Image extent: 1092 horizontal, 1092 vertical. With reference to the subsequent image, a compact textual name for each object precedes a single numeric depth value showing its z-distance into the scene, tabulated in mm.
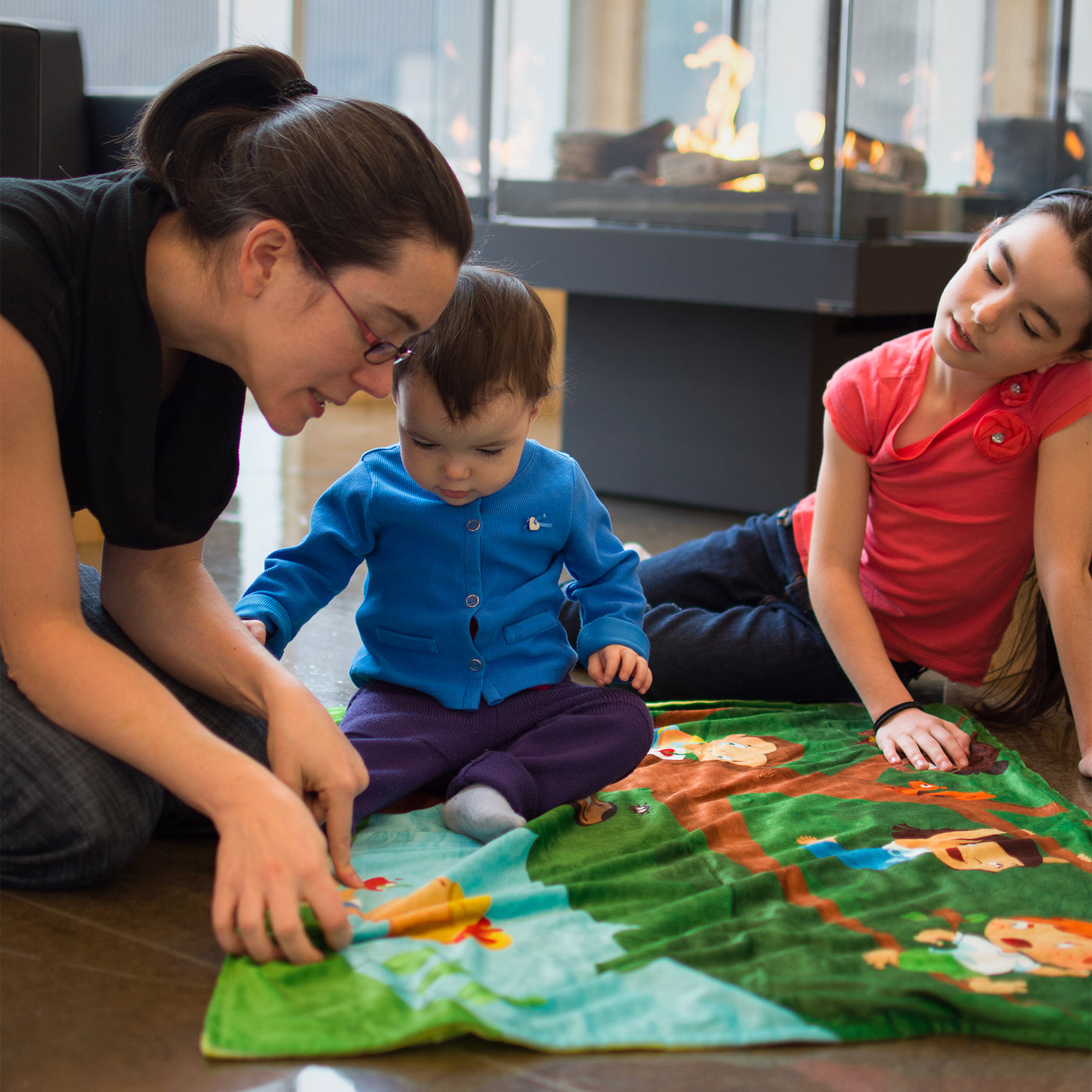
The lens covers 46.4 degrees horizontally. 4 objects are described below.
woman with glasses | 958
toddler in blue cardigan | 1214
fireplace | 2533
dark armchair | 2129
